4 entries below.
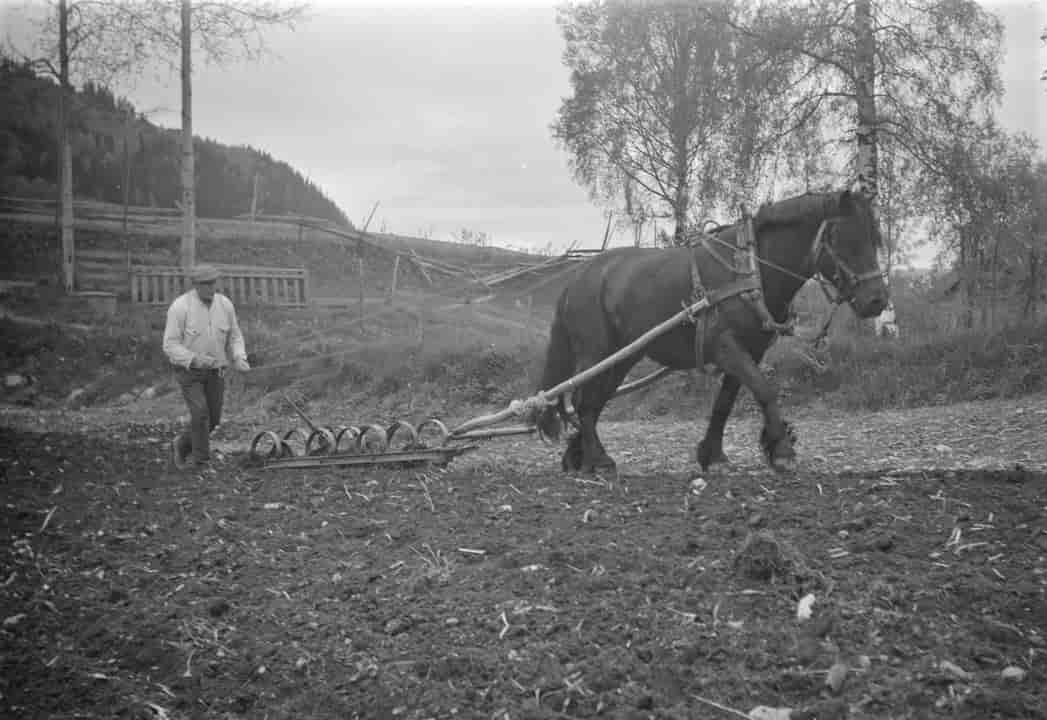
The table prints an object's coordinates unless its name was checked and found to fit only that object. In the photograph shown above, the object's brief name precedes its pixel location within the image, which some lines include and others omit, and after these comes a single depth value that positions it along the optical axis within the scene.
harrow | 8.13
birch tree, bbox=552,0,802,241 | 22.55
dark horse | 7.06
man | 9.38
